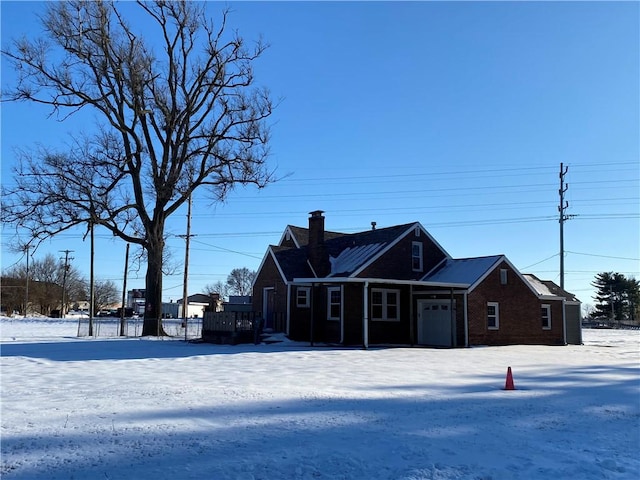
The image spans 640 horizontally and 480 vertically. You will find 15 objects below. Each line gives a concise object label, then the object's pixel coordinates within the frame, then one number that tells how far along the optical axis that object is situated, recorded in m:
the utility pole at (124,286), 34.27
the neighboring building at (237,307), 33.76
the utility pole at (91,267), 34.97
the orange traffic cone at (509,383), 12.28
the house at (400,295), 26.81
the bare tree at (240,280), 116.43
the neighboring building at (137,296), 111.31
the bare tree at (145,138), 28.80
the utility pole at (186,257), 41.86
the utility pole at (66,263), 79.82
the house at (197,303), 118.09
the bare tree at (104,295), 108.94
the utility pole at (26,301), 75.19
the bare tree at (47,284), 91.12
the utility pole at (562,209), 46.41
